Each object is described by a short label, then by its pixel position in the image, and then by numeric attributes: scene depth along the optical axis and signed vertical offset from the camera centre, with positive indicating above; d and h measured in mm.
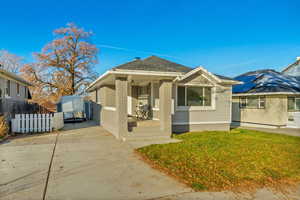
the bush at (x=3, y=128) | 7816 -1165
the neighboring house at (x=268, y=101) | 12500 +160
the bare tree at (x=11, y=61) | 28562 +6824
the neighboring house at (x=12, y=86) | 10171 +1157
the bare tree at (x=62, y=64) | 23234 +5181
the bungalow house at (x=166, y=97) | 7559 +321
